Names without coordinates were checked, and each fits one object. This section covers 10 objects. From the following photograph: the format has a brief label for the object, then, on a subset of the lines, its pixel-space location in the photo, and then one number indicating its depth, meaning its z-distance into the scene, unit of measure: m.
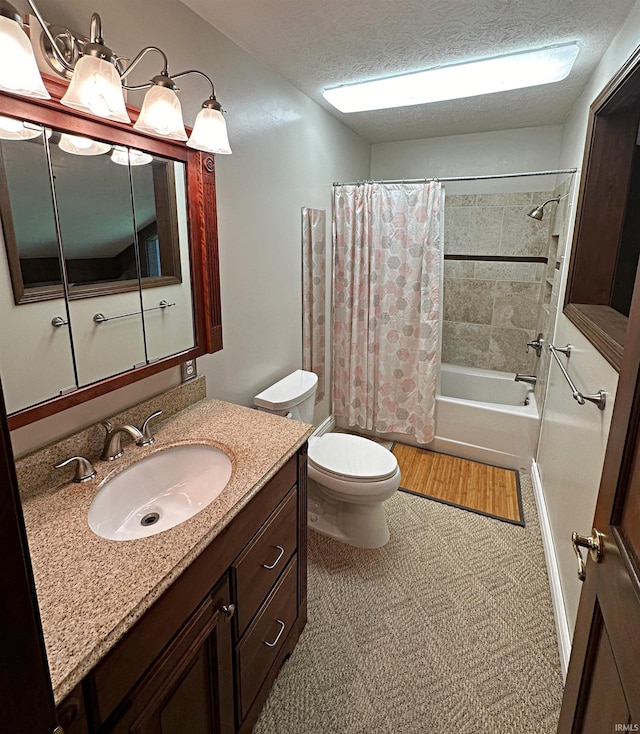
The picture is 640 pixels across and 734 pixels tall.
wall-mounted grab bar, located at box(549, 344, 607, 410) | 1.37
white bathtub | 2.81
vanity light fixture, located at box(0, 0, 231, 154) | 0.90
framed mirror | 1.06
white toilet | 2.02
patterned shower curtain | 2.71
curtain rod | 2.30
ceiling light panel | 1.88
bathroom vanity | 0.75
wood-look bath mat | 2.48
